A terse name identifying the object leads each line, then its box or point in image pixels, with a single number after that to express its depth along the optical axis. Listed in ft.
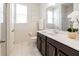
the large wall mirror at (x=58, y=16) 4.24
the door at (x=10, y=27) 3.58
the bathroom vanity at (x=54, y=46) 2.48
